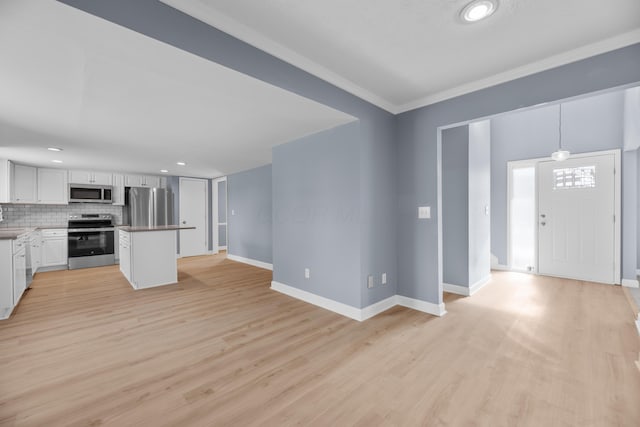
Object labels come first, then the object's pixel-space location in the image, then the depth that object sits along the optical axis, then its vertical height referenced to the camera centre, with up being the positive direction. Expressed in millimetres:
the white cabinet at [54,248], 5211 -706
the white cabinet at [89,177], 5797 +817
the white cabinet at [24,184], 5066 +589
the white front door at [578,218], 4086 -118
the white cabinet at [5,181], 4660 +574
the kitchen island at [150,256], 4008 -694
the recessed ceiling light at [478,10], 1572 +1254
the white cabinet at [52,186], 5408 +573
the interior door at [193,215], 7129 -67
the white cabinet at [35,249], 4551 -650
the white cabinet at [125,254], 4164 -708
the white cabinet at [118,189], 6312 +574
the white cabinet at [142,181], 6504 +823
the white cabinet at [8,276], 2844 -697
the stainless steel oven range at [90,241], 5465 -598
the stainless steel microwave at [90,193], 5738 +446
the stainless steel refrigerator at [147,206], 6383 +167
